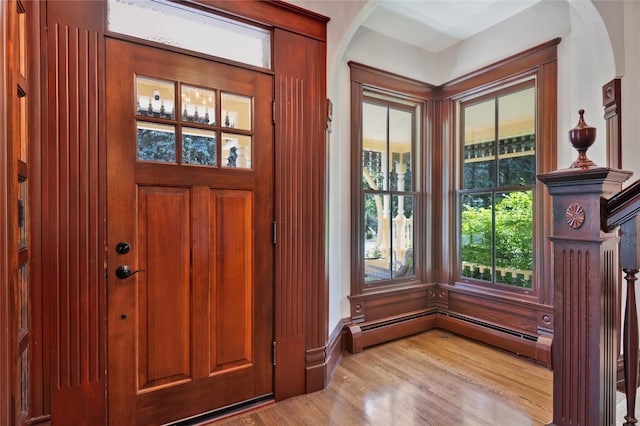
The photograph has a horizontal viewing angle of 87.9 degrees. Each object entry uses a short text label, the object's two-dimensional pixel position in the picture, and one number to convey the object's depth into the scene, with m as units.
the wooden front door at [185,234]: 1.73
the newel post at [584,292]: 1.29
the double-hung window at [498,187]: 3.03
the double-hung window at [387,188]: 3.29
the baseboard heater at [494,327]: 2.89
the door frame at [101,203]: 1.55
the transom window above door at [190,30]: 1.74
